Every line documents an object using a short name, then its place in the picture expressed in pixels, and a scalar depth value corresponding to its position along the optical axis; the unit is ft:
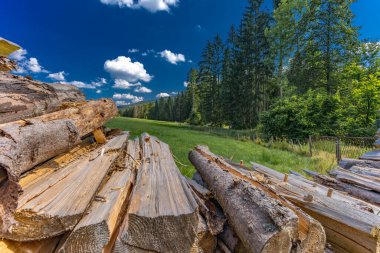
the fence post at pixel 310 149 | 35.03
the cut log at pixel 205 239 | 6.06
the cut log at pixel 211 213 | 6.43
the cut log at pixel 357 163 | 17.27
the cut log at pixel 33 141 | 4.70
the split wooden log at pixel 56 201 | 4.56
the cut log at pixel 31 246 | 4.50
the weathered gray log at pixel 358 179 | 11.72
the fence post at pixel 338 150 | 29.12
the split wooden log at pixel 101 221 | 4.46
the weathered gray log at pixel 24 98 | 8.69
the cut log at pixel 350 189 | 11.09
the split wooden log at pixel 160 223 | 4.73
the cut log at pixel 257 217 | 4.57
